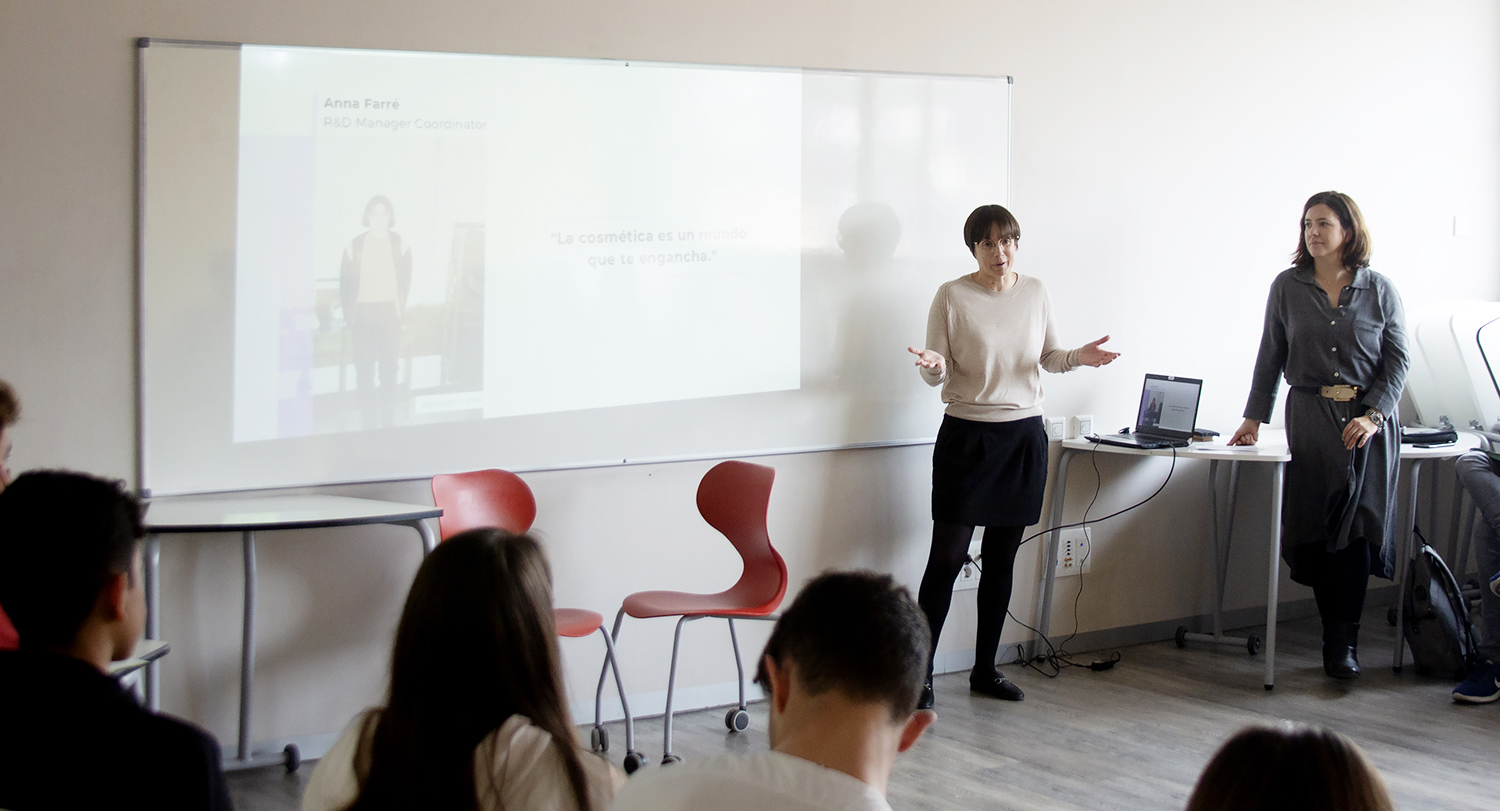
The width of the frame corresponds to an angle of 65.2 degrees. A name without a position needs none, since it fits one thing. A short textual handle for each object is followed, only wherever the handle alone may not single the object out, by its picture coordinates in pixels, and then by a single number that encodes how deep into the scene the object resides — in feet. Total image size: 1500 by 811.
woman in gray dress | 13.03
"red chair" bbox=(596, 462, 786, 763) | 11.00
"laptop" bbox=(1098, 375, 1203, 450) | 13.64
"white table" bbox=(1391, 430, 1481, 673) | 13.42
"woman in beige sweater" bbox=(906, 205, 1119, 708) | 12.50
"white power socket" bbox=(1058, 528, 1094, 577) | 14.37
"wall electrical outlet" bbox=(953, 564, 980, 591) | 13.79
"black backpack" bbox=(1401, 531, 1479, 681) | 12.92
